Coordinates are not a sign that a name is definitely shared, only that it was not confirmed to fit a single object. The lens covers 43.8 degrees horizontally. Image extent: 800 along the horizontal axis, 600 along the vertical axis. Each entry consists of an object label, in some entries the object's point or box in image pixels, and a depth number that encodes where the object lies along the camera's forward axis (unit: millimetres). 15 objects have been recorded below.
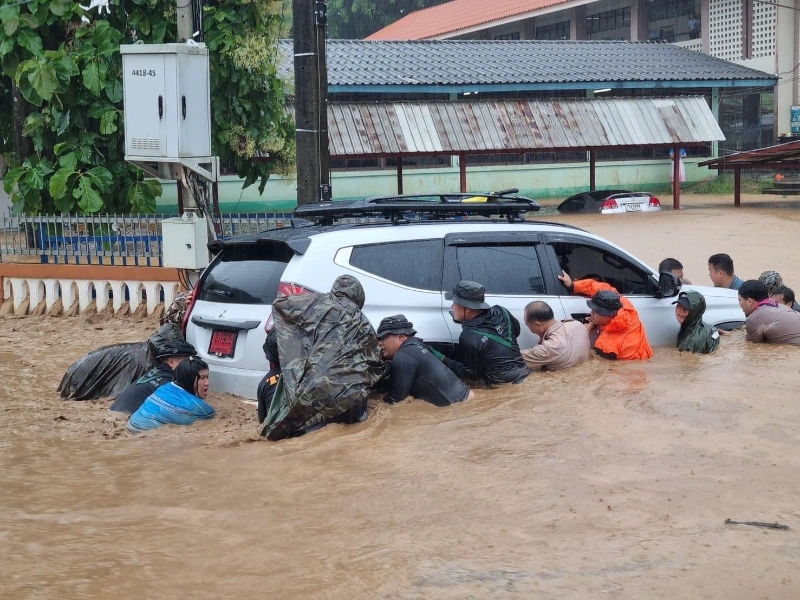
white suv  6562
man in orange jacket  7637
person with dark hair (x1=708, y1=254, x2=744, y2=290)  9555
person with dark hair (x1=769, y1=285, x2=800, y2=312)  9289
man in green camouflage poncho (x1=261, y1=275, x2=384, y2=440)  6105
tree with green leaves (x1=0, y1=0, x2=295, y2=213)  13641
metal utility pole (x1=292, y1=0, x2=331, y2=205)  9500
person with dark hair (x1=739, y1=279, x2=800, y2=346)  8508
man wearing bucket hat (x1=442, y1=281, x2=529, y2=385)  6809
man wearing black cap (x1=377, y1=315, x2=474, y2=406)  6562
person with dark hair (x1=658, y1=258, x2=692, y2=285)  9570
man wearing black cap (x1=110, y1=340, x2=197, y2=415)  6734
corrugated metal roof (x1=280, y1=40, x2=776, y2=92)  28594
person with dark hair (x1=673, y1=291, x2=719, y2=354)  7957
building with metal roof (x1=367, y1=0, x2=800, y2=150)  33094
